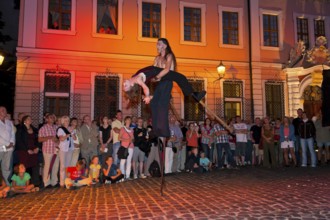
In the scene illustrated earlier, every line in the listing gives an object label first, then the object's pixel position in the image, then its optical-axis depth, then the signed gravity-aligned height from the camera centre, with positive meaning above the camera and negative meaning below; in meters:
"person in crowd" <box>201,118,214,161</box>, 12.49 -0.18
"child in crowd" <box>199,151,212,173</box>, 11.72 -0.99
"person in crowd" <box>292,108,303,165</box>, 13.18 +0.08
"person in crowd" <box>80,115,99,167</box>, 10.19 -0.19
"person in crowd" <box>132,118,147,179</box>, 10.56 -0.36
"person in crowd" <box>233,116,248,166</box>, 12.98 -0.07
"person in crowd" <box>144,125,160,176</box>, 10.73 -0.64
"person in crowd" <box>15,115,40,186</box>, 8.77 -0.35
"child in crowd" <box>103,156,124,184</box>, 9.29 -1.11
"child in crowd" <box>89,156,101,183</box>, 9.22 -1.02
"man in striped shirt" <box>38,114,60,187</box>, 9.06 -0.52
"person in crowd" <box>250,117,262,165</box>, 13.65 -0.16
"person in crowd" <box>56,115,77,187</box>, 9.21 -0.29
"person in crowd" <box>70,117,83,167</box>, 9.84 -0.21
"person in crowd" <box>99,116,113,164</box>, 10.56 -0.13
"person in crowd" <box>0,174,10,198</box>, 7.55 -1.32
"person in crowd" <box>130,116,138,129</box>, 10.88 +0.44
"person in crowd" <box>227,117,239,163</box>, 13.34 -0.32
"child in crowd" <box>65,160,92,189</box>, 8.66 -1.19
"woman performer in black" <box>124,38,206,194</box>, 5.65 +0.92
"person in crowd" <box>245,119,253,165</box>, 13.41 -0.62
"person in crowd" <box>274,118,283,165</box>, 13.34 -0.41
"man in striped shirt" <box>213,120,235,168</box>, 12.63 -0.34
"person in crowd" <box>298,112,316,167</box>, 12.74 -0.02
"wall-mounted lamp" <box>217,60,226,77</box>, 16.77 +3.56
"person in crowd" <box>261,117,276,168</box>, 12.84 -0.35
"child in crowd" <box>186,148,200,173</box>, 11.59 -0.98
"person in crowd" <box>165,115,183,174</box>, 11.30 -0.52
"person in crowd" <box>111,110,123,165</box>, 10.34 -0.07
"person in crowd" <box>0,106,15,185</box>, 8.05 -0.22
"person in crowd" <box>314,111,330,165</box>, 13.36 -0.07
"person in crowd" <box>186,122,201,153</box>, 12.04 -0.06
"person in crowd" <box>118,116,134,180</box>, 10.02 -0.38
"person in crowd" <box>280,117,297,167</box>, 13.06 -0.11
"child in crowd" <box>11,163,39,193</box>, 8.03 -1.17
